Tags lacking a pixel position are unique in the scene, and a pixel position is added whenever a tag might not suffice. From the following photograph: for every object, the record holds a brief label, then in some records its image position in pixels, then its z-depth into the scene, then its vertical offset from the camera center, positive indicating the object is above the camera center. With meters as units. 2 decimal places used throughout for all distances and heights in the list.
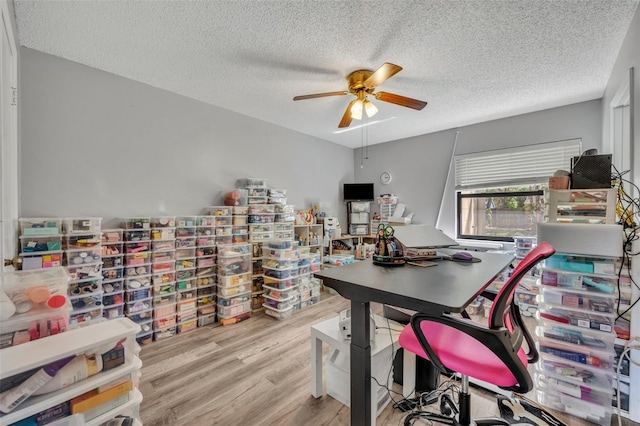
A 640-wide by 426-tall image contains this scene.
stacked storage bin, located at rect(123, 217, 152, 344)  2.53 -0.60
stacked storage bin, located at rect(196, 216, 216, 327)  3.02 -0.68
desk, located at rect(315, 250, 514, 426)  0.96 -0.32
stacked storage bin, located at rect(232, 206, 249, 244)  3.38 -0.19
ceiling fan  2.36 +1.04
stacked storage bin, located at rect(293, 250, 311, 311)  3.52 -0.93
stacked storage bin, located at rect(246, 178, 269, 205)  3.55 +0.26
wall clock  5.02 +0.60
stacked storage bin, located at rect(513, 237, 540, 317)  3.24 -0.97
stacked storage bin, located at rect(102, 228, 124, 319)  2.39 -0.57
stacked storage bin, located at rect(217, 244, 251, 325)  3.04 -0.86
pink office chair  0.99 -0.60
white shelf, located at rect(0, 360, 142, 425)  0.73 -0.56
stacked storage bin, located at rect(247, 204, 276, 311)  3.49 -0.34
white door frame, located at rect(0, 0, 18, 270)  1.58 +0.50
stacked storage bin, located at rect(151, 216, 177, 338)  2.67 -0.64
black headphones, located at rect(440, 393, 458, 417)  1.64 -1.25
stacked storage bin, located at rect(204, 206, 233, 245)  3.19 -0.14
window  3.51 +0.31
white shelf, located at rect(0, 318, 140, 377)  0.75 -0.43
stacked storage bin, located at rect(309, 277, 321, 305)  3.72 -1.14
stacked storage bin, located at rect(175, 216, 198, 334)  2.85 -0.68
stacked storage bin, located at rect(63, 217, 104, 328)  2.18 -0.45
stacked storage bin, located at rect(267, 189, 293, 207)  3.73 +0.20
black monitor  5.11 +0.35
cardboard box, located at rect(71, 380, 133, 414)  0.85 -0.63
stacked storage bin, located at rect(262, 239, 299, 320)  3.24 -0.85
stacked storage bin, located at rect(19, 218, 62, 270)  2.00 -0.24
